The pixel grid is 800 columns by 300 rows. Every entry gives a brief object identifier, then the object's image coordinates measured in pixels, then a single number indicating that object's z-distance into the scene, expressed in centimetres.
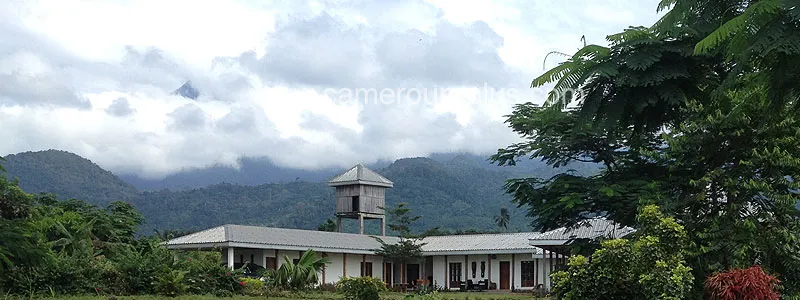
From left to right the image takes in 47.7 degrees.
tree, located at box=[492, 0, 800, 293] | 496
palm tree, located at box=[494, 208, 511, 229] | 7620
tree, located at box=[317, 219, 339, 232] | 5766
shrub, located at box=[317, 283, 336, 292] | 3150
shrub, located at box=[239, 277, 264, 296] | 2362
